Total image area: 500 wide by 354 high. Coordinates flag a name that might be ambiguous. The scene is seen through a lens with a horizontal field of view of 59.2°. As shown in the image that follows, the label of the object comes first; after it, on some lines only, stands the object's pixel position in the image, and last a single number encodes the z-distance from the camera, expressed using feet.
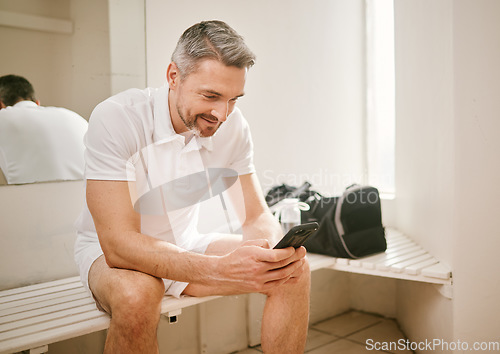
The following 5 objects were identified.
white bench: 3.98
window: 9.11
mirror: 5.13
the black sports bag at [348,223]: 6.49
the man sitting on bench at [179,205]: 4.09
